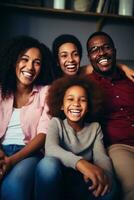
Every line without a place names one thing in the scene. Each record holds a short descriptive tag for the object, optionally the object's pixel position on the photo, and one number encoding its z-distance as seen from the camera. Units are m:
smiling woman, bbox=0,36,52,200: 0.97
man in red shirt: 0.95
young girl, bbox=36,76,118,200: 0.80
